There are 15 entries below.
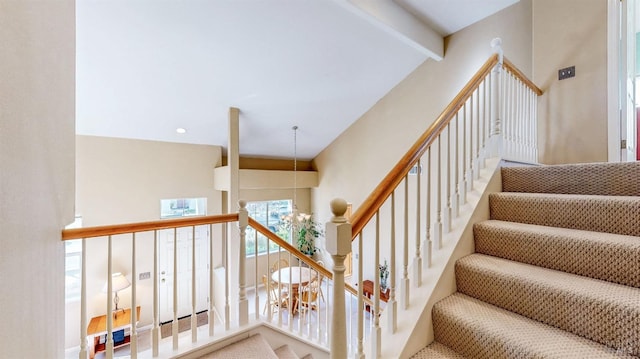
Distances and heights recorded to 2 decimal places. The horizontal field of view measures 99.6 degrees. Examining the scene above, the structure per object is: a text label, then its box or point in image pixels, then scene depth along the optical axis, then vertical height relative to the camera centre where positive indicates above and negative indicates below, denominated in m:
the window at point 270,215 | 6.63 -0.93
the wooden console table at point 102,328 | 4.26 -2.38
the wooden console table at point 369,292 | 4.48 -1.99
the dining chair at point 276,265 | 6.10 -1.99
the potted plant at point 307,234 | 6.85 -1.42
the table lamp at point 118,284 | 4.50 -1.76
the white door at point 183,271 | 5.29 -1.86
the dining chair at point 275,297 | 4.96 -2.32
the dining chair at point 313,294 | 4.89 -2.17
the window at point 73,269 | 4.58 -1.53
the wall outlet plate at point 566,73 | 2.71 +1.07
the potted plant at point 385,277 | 4.82 -1.79
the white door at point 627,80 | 2.48 +0.92
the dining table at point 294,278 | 4.75 -1.81
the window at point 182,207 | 5.42 -0.58
